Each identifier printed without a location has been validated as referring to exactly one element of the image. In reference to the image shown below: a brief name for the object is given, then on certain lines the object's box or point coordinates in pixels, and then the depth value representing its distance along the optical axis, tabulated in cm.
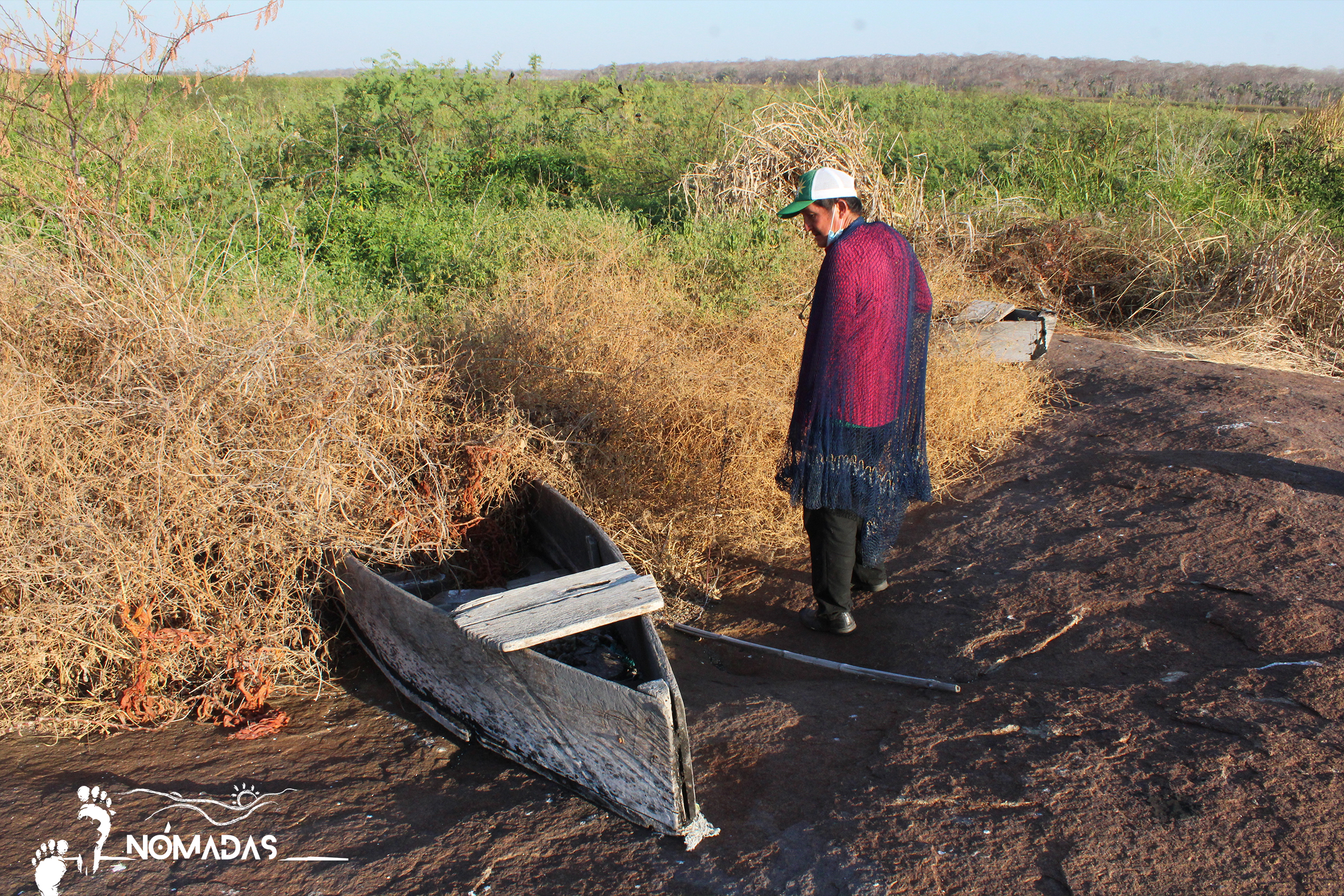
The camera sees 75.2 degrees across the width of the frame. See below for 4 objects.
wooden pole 305
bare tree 421
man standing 305
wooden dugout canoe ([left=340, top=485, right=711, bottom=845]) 234
